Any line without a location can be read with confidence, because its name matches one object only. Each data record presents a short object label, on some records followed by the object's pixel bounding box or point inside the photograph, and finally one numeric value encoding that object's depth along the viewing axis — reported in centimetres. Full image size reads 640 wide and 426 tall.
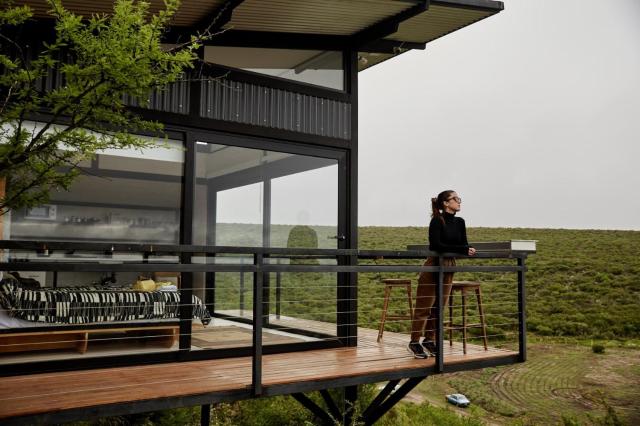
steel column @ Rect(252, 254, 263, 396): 405
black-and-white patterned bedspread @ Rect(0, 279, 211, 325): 522
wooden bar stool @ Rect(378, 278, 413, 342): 622
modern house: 498
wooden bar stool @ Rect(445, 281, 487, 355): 575
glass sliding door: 582
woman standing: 517
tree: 308
